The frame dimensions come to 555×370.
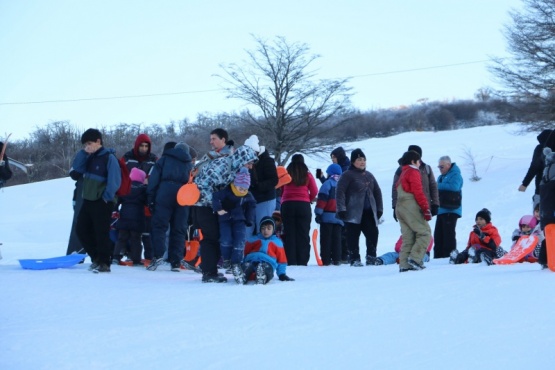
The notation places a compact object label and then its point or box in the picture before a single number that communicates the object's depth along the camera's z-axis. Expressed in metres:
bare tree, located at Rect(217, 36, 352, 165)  42.12
